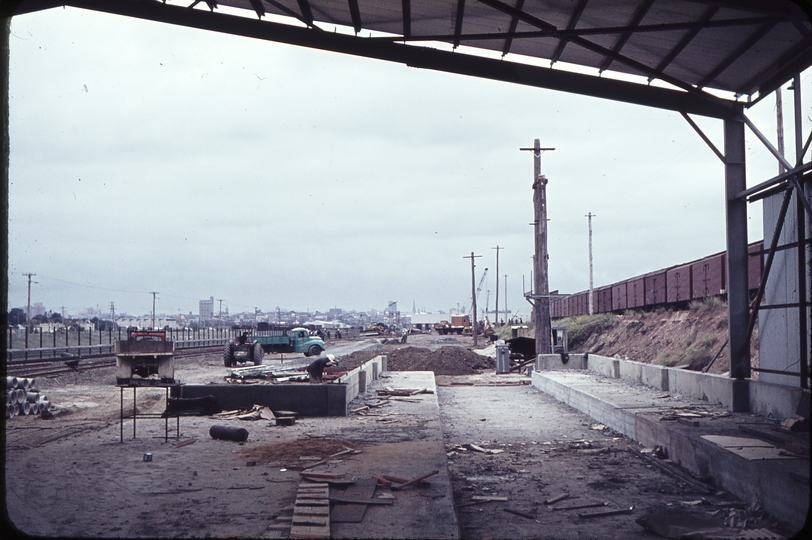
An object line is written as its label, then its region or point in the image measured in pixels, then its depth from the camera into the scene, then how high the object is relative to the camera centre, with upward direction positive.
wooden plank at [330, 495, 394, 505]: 7.16 -2.13
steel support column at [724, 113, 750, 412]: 13.85 +1.46
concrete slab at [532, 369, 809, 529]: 7.72 -2.27
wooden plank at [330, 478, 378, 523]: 6.58 -2.14
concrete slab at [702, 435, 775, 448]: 9.42 -2.05
